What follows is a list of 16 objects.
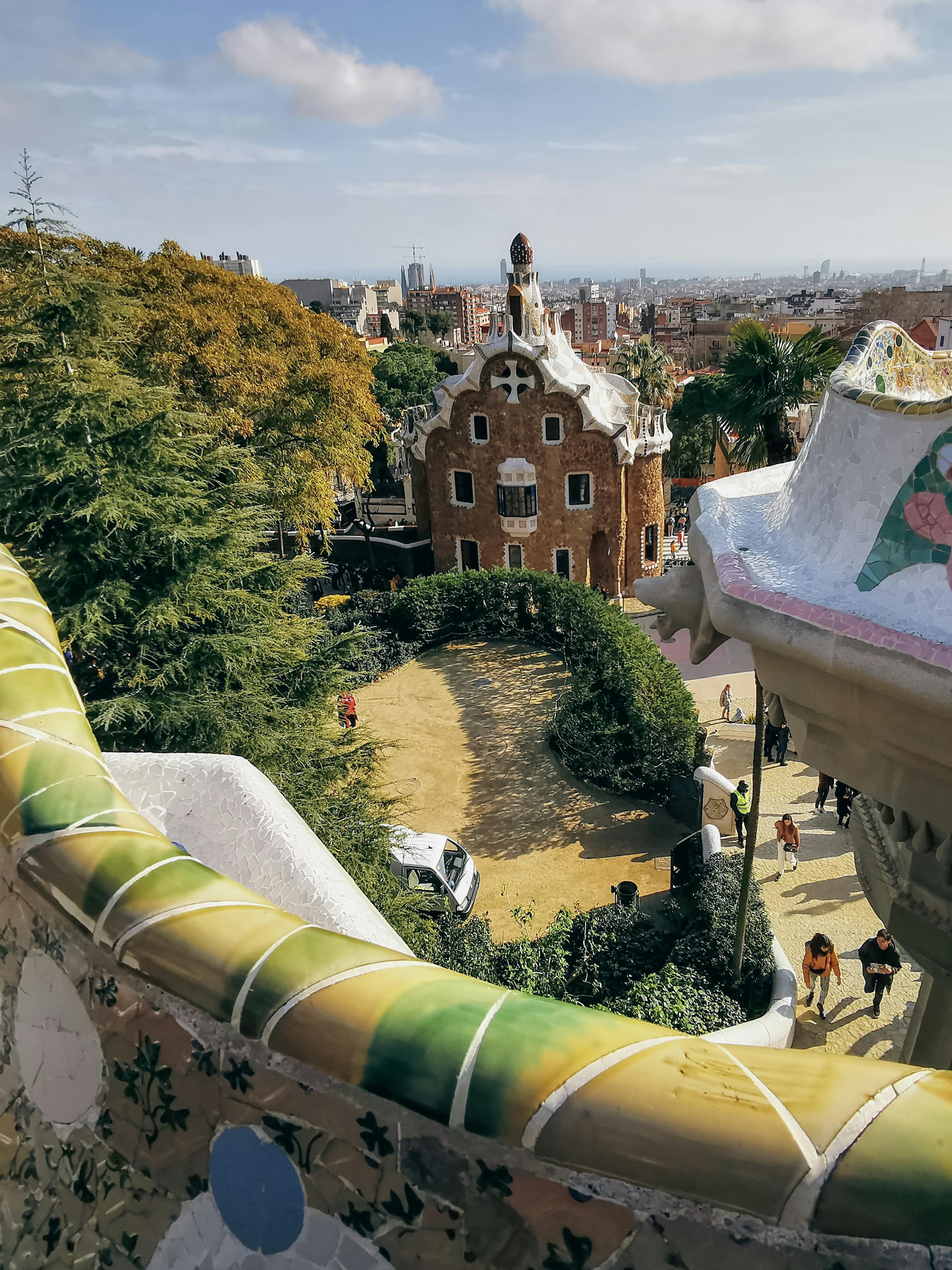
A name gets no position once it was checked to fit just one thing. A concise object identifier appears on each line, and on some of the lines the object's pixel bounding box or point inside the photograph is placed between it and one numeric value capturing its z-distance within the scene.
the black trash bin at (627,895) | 11.89
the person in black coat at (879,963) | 9.91
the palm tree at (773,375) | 17.64
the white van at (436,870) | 12.19
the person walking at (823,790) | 14.18
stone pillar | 7.51
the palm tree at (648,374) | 43.06
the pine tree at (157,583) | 9.71
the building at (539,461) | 24.97
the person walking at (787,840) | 12.93
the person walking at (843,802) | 13.56
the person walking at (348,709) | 17.89
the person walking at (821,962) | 10.18
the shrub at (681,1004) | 8.98
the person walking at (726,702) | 18.05
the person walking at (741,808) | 13.66
